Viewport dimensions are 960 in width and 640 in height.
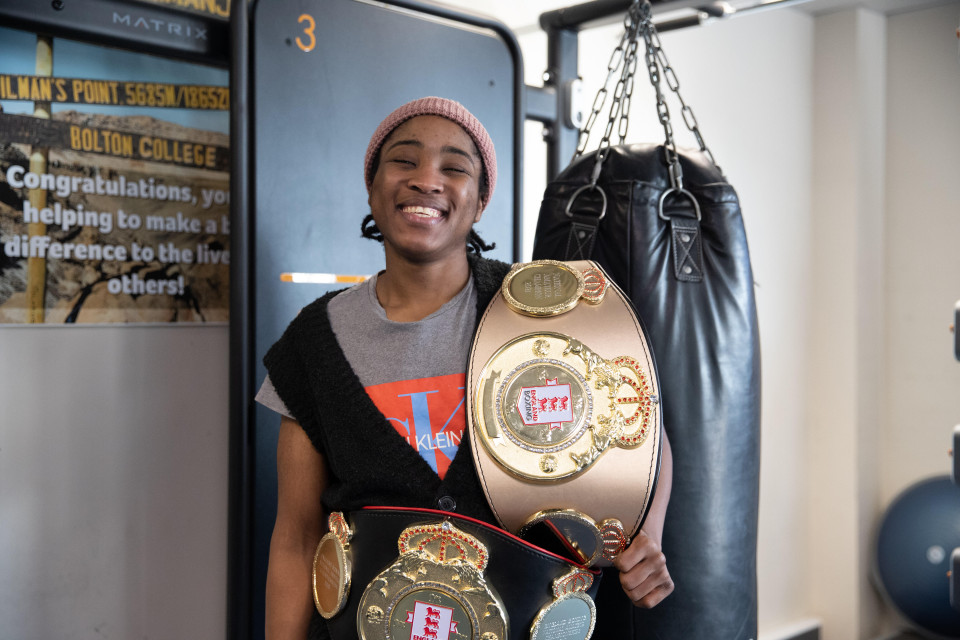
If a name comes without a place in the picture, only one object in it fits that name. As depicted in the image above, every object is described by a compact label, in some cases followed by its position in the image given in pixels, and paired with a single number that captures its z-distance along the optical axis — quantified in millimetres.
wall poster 1484
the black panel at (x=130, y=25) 1256
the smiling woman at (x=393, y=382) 995
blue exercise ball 3143
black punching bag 1196
